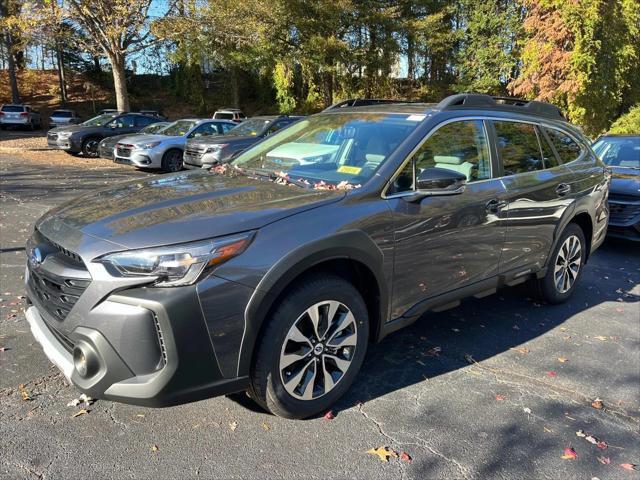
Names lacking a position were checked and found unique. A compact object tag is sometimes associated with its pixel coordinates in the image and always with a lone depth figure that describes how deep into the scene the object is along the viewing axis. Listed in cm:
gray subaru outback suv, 245
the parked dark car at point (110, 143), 1523
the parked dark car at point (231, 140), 1227
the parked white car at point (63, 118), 2741
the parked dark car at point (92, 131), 1662
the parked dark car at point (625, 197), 703
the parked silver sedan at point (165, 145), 1371
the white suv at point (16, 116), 2777
